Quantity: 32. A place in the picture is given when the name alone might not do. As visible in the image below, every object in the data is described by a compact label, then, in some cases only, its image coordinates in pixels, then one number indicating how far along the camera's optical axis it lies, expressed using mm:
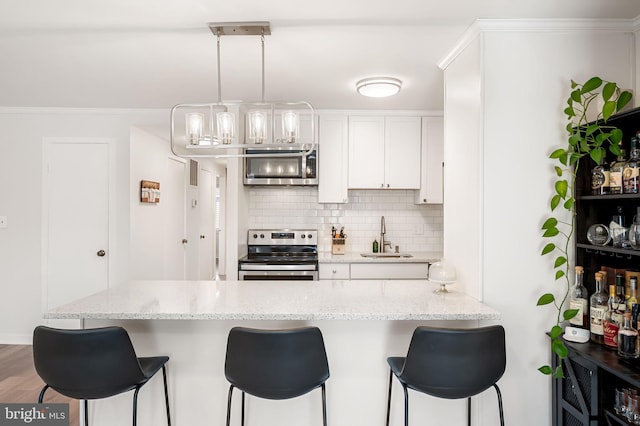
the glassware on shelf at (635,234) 1635
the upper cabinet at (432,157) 3918
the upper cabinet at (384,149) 3908
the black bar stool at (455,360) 1517
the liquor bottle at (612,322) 1703
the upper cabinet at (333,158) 3891
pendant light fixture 2059
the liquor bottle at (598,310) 1770
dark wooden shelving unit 1616
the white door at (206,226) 5609
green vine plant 1766
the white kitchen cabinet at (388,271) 3699
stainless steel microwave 3852
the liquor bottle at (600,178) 1800
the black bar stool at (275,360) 1522
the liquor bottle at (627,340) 1586
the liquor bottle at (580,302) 1867
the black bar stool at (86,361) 1557
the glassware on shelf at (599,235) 1834
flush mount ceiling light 2836
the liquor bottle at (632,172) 1642
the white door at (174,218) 4453
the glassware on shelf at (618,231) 1718
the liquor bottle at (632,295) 1644
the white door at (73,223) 3832
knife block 4023
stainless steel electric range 3607
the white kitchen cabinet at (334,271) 3701
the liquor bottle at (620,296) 1686
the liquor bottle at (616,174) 1726
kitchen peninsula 2010
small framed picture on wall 3904
